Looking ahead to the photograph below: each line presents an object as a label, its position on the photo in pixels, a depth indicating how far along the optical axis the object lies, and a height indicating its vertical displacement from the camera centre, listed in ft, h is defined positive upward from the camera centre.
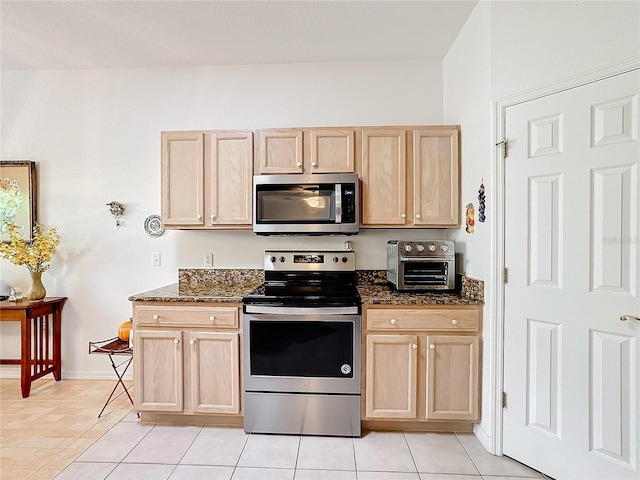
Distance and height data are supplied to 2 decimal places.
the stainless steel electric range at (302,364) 7.21 -2.69
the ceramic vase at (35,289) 9.45 -1.41
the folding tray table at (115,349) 8.13 -2.72
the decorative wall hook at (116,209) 9.73 +0.86
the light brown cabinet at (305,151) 8.30 +2.16
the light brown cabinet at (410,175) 8.18 +1.52
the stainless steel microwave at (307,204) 8.08 +0.83
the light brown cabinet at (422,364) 7.14 -2.66
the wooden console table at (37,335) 8.90 -2.73
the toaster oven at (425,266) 7.91 -0.66
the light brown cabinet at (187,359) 7.39 -2.66
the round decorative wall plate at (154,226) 9.85 +0.36
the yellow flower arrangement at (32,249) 9.23 -0.29
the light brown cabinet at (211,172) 8.42 +1.65
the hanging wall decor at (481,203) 7.01 +0.74
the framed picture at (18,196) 9.90 +1.26
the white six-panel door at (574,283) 5.26 -0.76
